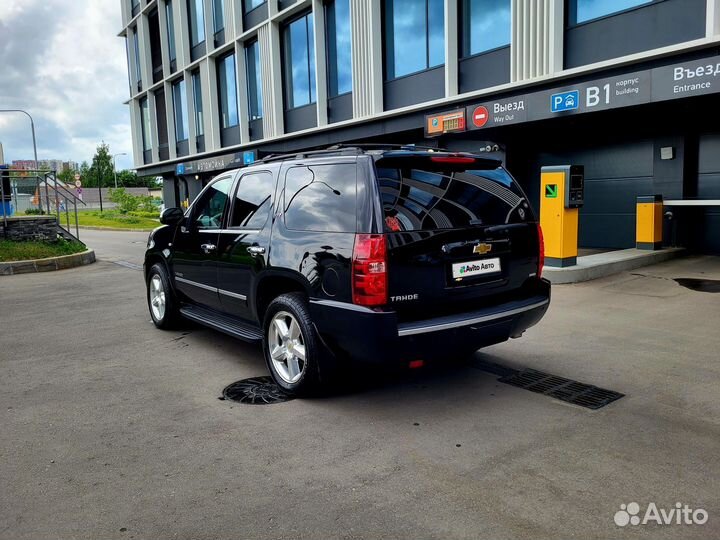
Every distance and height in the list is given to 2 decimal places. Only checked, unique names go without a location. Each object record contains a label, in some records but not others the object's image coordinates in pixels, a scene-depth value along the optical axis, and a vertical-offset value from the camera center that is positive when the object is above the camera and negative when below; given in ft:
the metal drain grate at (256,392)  15.29 -5.15
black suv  13.26 -1.59
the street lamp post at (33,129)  139.12 +17.88
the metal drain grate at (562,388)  14.83 -5.27
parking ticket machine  32.19 -1.31
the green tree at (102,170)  247.09 +14.82
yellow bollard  39.24 -2.41
